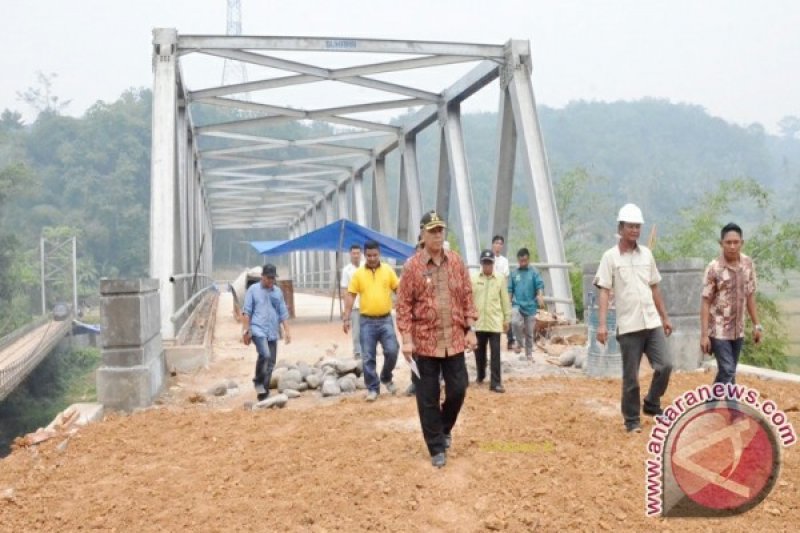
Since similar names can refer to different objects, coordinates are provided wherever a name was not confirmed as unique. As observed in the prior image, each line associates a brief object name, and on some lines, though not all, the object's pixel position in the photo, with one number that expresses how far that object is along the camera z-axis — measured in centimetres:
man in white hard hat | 488
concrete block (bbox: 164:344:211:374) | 866
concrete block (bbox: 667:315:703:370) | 764
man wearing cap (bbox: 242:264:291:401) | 716
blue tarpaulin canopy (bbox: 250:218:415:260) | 1507
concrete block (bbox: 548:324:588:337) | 1053
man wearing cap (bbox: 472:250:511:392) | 688
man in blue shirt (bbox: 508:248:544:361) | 876
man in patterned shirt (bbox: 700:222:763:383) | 503
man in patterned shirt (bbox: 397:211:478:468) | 446
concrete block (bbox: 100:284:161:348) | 665
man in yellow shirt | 673
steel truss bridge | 1078
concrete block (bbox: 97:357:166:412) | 664
